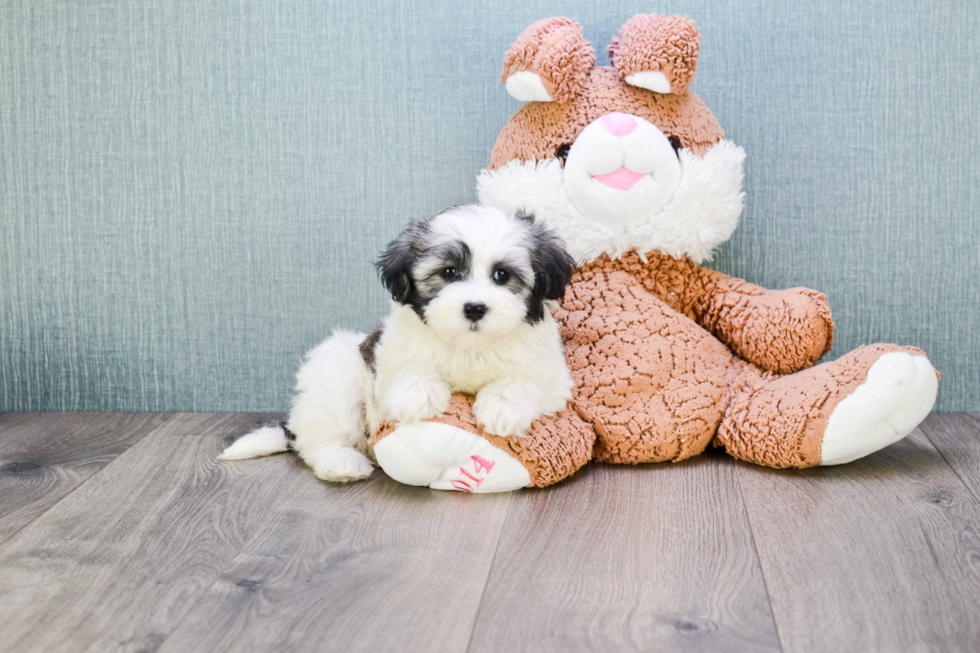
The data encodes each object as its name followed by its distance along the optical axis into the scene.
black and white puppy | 0.93
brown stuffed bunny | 0.98
